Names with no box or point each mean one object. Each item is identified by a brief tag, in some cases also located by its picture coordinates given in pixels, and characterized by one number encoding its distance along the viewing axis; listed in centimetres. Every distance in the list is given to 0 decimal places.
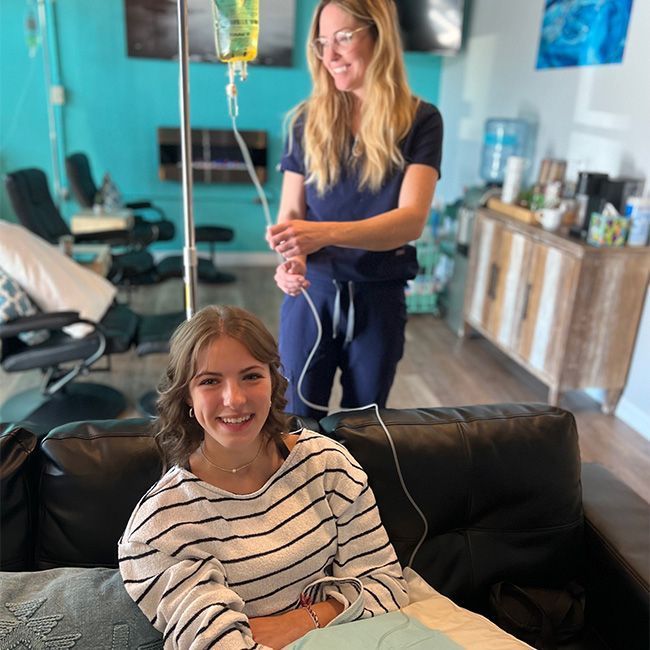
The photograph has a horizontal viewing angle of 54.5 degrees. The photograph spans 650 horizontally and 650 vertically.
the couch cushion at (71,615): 94
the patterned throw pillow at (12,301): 235
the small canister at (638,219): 270
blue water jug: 383
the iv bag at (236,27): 120
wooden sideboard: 275
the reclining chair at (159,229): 407
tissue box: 271
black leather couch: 116
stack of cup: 337
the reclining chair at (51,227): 331
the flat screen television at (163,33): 450
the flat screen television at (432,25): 451
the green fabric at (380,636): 95
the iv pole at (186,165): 119
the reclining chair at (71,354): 240
